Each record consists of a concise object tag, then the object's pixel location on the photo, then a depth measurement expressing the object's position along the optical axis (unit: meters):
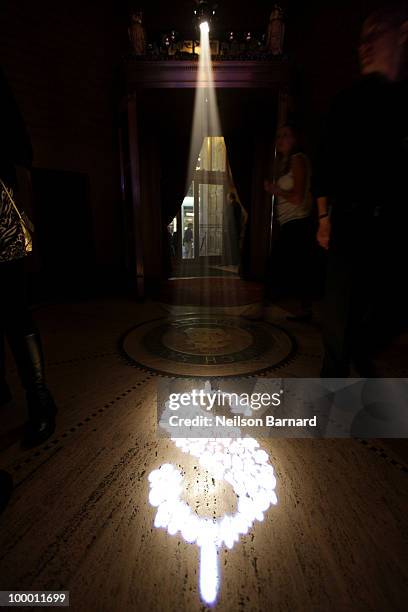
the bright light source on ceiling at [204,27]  3.30
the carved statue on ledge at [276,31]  3.00
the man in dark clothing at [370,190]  1.03
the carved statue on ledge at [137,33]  2.98
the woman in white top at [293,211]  2.24
